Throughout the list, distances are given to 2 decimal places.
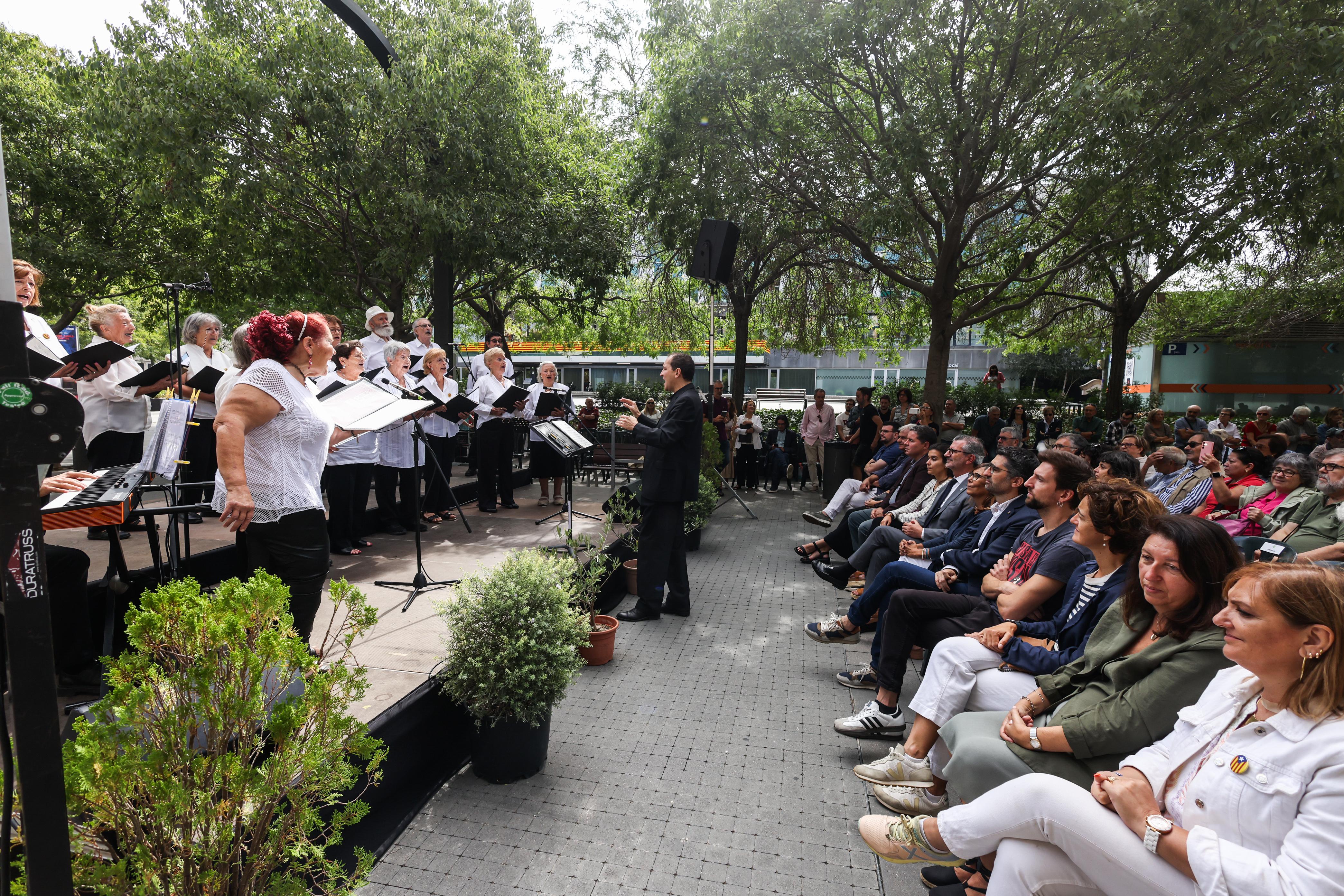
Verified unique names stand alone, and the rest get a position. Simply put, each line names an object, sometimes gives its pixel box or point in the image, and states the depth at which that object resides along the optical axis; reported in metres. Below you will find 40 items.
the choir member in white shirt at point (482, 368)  7.69
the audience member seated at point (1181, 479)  6.53
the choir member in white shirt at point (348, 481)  5.74
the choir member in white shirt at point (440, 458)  7.08
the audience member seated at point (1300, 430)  9.60
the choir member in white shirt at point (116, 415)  5.10
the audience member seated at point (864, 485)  7.79
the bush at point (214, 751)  1.51
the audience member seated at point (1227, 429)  9.24
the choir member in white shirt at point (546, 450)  7.77
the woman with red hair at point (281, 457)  2.70
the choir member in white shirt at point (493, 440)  7.32
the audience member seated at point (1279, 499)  5.28
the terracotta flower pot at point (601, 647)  4.54
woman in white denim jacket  1.65
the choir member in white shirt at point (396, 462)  6.06
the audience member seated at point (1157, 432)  10.96
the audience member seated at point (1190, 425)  8.80
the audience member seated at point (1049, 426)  15.12
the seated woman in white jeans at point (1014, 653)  2.94
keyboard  2.52
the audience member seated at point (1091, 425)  12.93
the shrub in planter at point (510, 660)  3.07
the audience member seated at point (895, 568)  4.41
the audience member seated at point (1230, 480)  6.23
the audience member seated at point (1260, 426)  9.87
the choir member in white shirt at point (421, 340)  7.55
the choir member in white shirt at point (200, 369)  5.75
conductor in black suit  5.20
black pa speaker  8.45
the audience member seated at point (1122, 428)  13.68
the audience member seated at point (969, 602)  3.63
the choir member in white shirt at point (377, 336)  6.98
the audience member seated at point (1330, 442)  5.42
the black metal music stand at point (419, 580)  4.79
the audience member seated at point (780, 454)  13.41
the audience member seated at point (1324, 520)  4.51
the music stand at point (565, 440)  5.59
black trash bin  11.27
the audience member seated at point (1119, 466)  4.63
